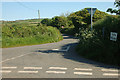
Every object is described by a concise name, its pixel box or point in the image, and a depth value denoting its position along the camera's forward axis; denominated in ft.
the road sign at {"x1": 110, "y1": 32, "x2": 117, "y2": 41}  26.84
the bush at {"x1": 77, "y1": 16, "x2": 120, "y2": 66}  27.61
